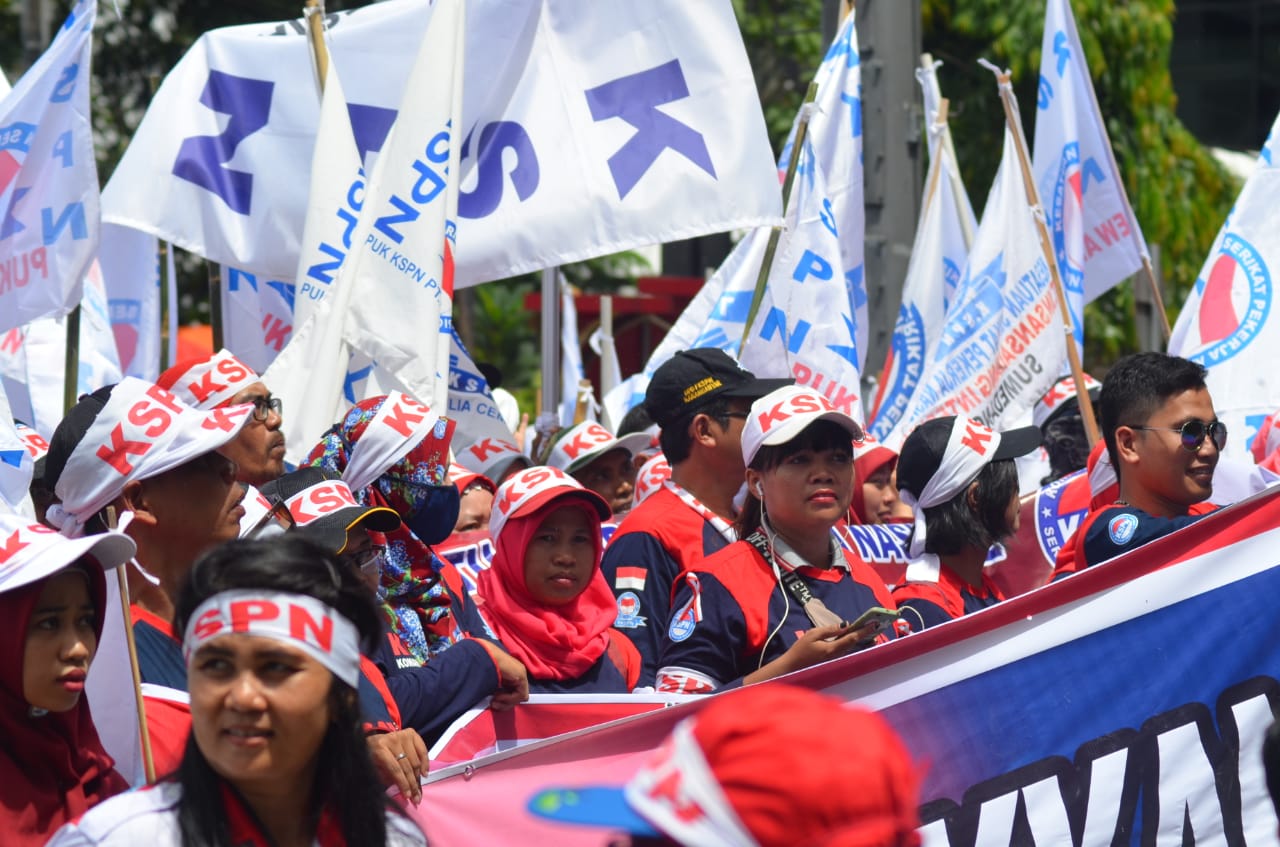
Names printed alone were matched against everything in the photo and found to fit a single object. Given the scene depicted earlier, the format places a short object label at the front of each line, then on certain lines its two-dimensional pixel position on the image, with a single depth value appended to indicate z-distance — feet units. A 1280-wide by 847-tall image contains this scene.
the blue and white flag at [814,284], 48.03
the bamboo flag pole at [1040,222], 46.44
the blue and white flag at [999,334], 51.03
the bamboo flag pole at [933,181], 60.64
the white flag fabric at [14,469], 31.89
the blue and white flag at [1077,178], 56.34
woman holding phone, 27.53
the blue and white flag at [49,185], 41.83
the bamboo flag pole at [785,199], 45.32
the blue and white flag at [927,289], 59.41
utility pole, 67.41
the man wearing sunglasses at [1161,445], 31.12
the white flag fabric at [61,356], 52.24
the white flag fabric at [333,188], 40.86
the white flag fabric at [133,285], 57.52
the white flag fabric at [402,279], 37.83
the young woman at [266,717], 16.62
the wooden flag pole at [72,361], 40.88
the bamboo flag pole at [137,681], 20.07
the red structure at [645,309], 138.62
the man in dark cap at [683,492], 31.76
